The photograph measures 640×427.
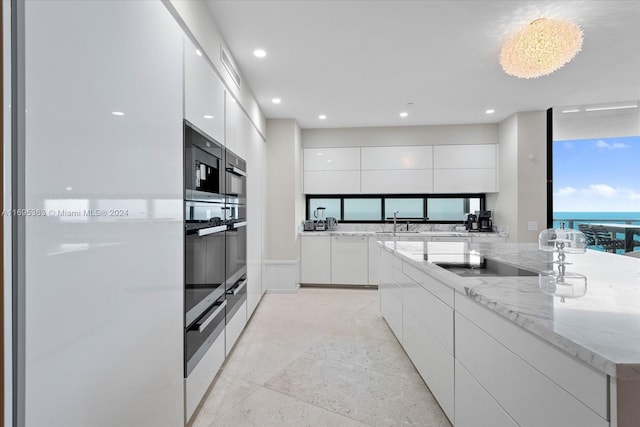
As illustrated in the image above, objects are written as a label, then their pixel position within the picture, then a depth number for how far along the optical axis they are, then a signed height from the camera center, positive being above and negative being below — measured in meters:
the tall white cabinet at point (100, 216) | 0.72 -0.01
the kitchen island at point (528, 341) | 0.68 -0.41
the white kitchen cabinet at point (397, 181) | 4.66 +0.52
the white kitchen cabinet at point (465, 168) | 4.54 +0.71
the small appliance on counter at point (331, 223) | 4.90 -0.17
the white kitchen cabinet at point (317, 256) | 4.50 -0.67
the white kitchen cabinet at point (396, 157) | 4.66 +0.90
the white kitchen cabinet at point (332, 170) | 4.74 +0.71
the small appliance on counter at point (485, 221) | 4.54 -0.12
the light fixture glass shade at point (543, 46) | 1.92 +1.16
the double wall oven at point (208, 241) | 1.61 -0.19
